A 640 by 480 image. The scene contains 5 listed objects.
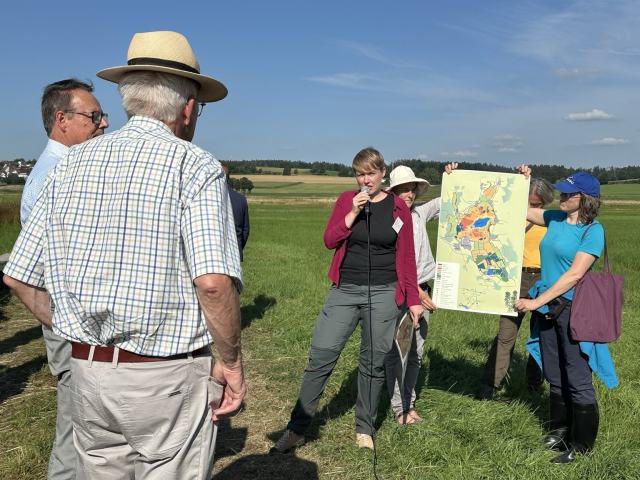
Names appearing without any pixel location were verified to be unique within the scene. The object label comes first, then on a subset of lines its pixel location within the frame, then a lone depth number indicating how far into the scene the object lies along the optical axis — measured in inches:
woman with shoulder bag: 156.6
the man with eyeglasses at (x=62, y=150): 125.9
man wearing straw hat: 75.1
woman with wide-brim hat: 184.9
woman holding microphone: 163.6
